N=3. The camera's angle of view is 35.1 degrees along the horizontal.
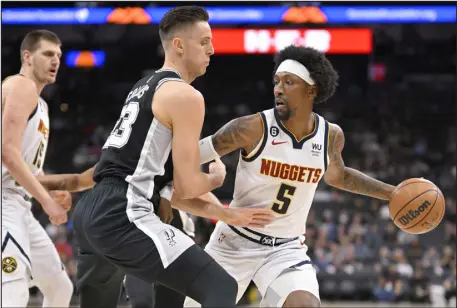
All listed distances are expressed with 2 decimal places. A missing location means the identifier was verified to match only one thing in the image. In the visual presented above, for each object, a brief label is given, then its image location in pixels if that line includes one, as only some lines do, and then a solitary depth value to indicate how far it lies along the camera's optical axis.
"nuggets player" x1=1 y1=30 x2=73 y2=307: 4.62
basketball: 4.68
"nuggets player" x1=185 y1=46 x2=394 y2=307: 4.49
